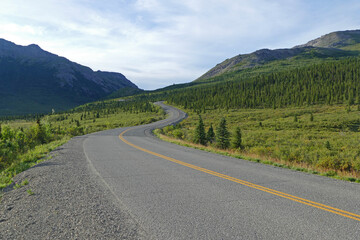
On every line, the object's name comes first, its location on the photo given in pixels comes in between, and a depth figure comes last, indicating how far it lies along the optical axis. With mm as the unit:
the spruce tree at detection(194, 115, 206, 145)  27141
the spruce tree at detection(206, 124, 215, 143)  29822
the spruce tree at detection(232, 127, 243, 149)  25562
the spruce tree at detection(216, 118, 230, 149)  25606
